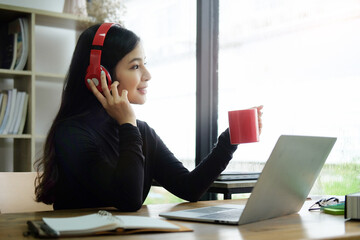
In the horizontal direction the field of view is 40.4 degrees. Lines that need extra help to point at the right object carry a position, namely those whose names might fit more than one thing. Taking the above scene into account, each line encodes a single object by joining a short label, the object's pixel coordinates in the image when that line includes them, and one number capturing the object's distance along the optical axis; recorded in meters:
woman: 1.36
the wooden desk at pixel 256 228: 0.95
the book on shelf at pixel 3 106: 2.87
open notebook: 0.92
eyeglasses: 1.39
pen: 0.90
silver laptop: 1.05
